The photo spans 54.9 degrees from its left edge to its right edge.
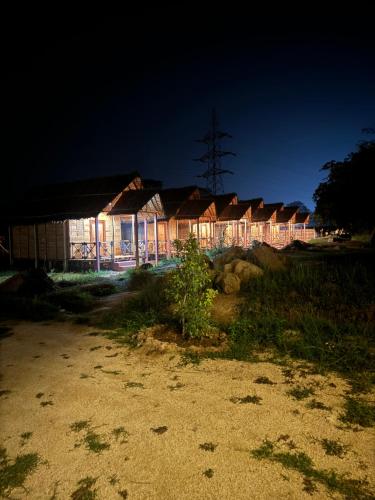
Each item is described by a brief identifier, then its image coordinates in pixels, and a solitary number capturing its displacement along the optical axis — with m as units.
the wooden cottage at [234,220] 33.28
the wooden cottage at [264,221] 39.00
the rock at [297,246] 22.42
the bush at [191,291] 6.84
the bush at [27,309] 9.97
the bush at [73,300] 11.04
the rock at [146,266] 19.95
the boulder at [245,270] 9.59
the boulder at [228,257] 11.32
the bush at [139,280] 13.19
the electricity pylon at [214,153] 47.25
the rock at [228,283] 9.09
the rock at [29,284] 13.70
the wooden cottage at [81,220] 21.09
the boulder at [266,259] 10.41
